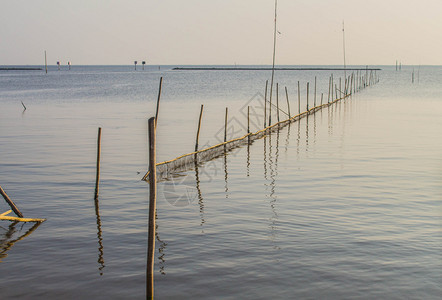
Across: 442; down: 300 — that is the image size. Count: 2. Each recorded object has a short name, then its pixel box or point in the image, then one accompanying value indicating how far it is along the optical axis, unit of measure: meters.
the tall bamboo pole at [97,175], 12.20
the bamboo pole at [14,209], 9.88
